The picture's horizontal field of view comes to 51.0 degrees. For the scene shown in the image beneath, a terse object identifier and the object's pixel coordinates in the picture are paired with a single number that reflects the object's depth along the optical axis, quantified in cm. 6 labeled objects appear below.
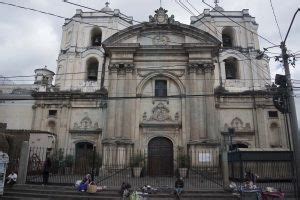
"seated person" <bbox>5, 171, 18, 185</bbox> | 1639
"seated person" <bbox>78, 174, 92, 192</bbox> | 1538
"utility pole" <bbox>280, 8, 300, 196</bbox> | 1183
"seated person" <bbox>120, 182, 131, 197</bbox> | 1435
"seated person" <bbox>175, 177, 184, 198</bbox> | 1486
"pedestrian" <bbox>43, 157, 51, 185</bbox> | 1711
